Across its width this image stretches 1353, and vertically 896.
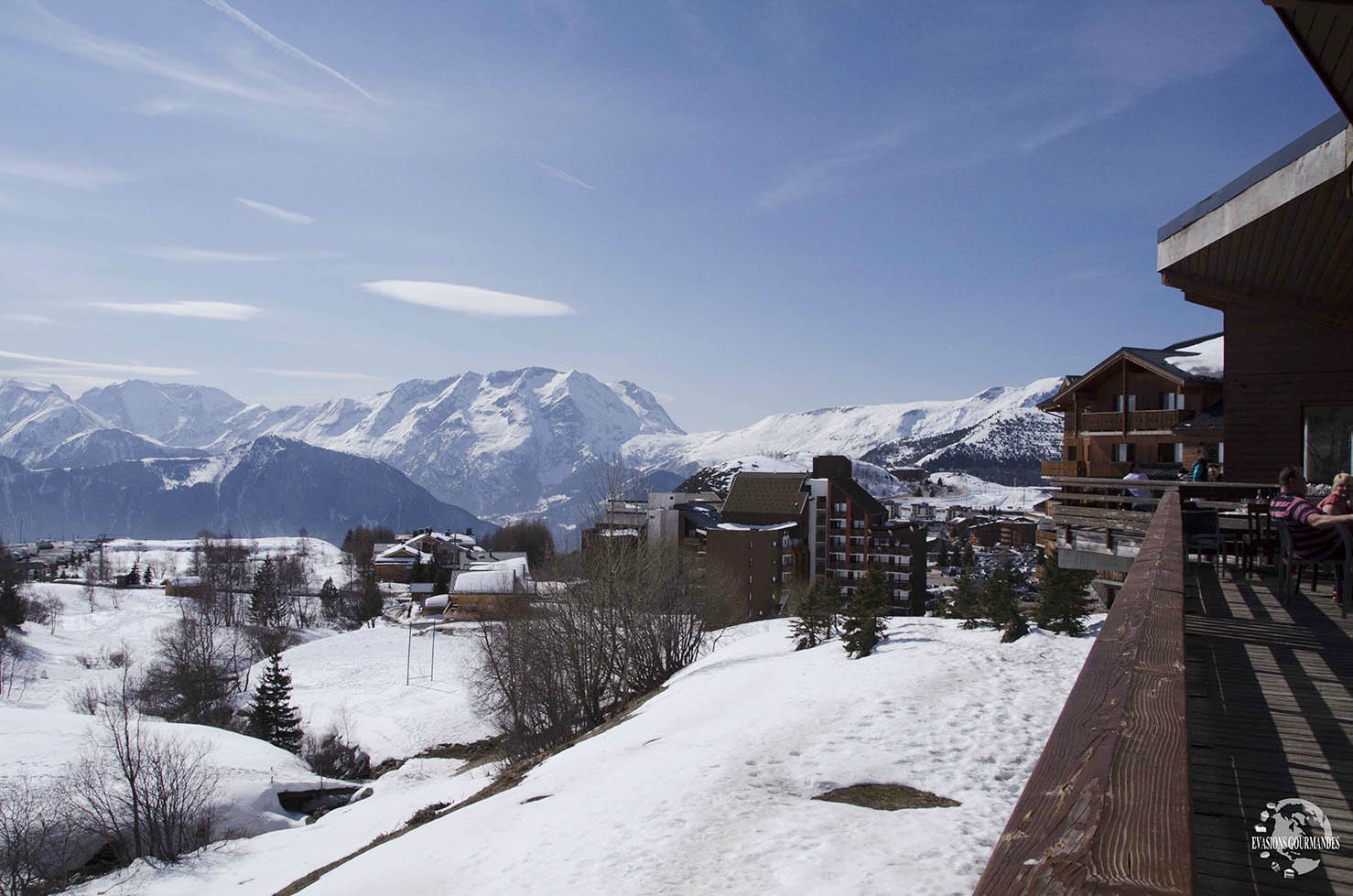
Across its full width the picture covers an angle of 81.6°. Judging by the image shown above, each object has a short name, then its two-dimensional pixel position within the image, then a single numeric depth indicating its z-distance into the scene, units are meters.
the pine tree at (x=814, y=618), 23.12
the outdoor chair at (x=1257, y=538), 10.87
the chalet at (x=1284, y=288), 8.72
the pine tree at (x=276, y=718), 39.47
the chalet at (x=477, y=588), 72.81
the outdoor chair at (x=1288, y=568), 8.46
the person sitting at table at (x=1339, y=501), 8.01
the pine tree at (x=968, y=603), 20.19
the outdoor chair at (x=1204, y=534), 11.19
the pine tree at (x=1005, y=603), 17.09
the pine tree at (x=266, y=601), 79.94
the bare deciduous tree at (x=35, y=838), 21.16
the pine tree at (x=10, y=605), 63.59
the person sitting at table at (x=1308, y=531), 7.80
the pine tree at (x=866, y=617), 17.91
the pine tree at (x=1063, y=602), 16.73
